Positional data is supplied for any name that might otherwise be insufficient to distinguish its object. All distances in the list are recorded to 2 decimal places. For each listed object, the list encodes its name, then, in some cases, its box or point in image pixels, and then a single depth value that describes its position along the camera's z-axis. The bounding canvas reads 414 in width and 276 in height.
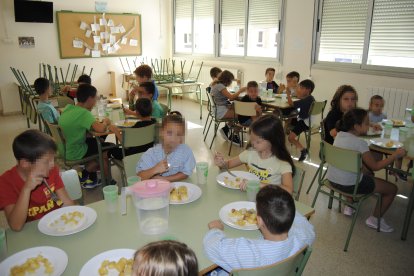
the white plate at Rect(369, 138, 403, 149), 2.84
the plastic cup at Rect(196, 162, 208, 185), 2.01
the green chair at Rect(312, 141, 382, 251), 2.56
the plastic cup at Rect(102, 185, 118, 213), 1.66
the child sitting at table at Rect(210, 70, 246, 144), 5.32
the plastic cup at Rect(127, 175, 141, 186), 1.79
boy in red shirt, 1.55
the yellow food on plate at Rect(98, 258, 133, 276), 1.22
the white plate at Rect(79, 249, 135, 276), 1.22
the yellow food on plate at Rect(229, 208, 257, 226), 1.57
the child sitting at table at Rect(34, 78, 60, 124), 4.01
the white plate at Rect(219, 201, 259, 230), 1.54
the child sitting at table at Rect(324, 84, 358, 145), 3.50
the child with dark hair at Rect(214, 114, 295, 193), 2.08
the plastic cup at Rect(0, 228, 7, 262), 1.30
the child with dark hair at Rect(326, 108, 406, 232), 2.69
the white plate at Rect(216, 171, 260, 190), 2.05
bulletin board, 7.49
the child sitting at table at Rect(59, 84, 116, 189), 3.24
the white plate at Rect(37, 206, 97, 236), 1.49
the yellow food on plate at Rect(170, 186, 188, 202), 1.78
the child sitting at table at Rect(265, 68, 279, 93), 5.93
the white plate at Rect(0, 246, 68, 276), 1.23
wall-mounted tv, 6.66
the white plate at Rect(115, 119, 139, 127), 3.53
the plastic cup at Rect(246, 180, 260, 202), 1.81
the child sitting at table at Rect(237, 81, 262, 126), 4.84
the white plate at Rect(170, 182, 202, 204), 1.77
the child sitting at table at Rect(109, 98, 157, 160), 3.47
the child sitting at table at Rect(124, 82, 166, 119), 4.07
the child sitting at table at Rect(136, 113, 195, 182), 2.13
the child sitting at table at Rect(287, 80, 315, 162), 4.70
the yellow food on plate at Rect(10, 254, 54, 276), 1.21
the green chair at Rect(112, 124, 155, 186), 3.19
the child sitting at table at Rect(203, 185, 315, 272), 1.30
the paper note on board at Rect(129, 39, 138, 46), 8.49
